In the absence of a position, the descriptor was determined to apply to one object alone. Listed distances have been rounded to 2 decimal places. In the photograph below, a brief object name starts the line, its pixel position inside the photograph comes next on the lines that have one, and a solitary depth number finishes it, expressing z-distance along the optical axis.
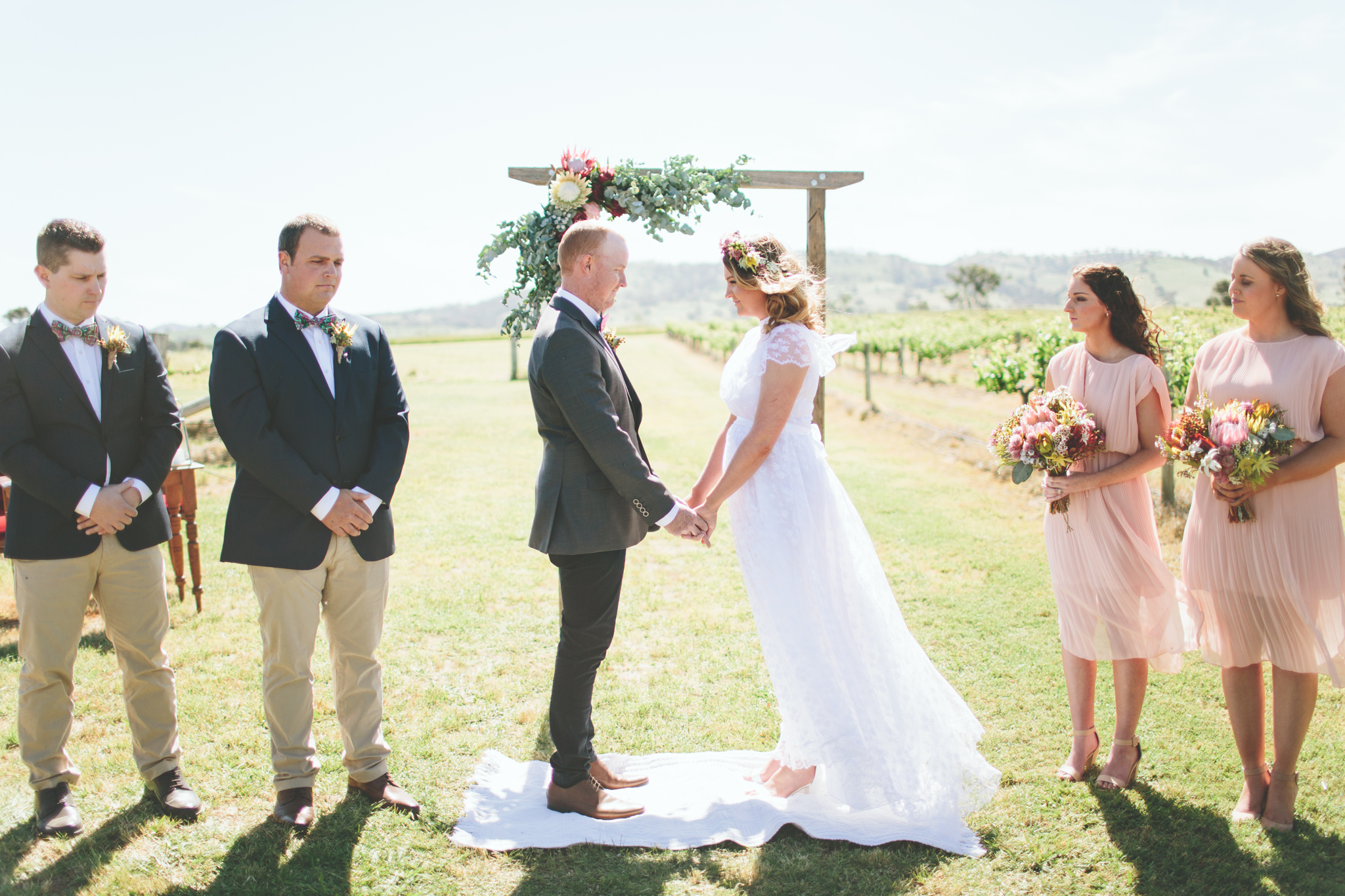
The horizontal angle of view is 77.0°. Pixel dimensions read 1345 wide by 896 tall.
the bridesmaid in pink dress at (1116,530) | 3.63
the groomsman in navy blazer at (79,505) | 3.24
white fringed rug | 3.34
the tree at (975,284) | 129.38
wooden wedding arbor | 4.90
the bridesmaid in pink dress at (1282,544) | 3.30
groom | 3.26
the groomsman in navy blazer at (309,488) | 3.18
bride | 3.40
